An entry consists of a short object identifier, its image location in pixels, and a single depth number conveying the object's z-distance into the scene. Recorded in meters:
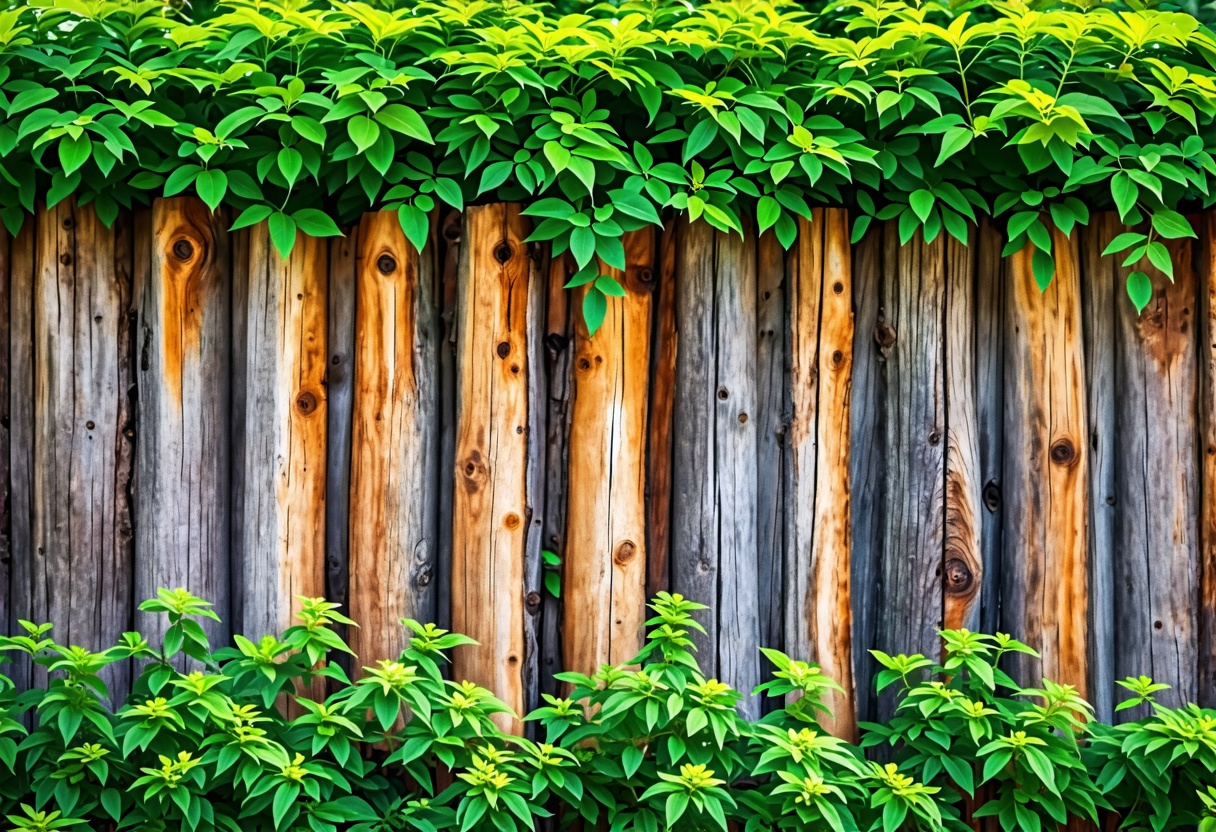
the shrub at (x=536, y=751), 3.79
